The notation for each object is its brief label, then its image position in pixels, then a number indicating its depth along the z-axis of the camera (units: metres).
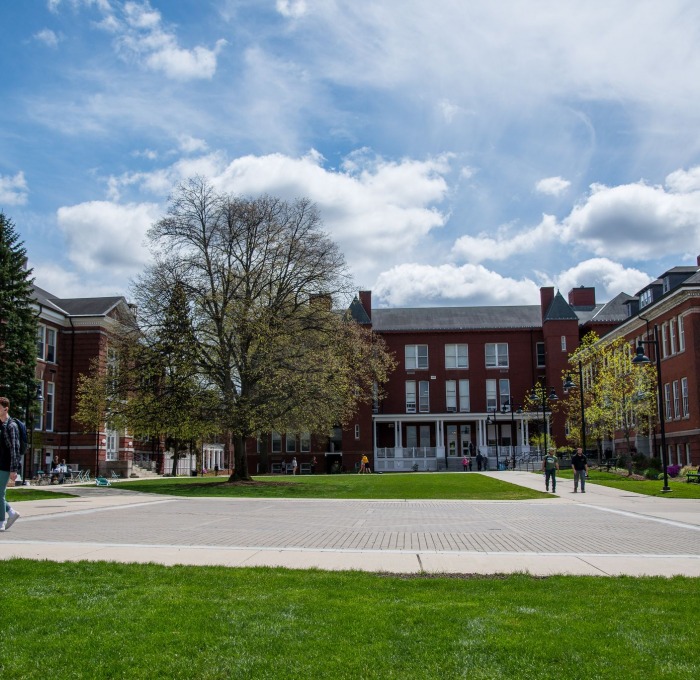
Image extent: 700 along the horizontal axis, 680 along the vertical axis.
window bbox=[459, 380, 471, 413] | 75.06
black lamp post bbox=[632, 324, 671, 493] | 28.50
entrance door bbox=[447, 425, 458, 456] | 74.50
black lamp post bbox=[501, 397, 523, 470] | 70.66
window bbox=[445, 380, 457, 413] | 75.06
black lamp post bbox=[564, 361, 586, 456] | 41.12
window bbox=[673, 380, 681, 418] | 48.28
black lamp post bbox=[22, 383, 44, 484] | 37.41
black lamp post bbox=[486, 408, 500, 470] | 68.19
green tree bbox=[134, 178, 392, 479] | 34.00
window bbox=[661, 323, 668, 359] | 50.31
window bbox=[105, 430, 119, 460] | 58.26
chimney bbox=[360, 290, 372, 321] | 75.56
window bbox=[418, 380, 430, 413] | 75.00
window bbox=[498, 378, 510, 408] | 74.87
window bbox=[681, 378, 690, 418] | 46.75
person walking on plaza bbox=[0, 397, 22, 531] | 11.20
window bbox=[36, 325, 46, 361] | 53.69
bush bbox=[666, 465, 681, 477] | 41.87
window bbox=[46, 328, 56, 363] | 54.81
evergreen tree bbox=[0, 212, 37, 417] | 39.31
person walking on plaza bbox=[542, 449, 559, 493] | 31.65
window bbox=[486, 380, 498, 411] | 74.69
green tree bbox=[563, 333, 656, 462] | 47.03
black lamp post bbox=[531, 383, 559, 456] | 47.53
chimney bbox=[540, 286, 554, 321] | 74.12
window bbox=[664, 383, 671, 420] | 50.09
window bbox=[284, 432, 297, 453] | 72.81
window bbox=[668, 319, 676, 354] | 48.69
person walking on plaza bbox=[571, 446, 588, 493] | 30.80
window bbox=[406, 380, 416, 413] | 75.00
